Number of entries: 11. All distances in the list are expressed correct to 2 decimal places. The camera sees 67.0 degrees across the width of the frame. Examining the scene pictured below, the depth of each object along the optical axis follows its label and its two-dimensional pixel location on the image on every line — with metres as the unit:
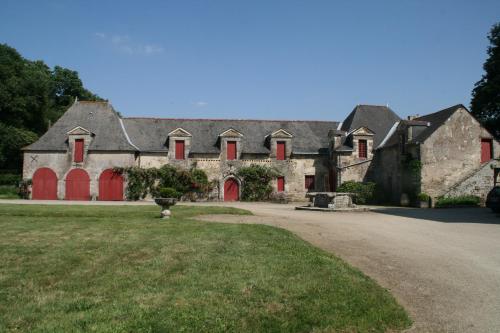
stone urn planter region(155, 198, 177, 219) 11.77
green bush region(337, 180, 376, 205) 22.64
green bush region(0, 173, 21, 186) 28.66
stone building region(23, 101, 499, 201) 24.33
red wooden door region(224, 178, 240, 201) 25.36
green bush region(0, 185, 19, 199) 24.81
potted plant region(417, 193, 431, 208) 19.92
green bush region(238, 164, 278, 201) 25.20
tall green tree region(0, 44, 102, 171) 31.31
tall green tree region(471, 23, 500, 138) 25.14
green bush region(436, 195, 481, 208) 19.33
